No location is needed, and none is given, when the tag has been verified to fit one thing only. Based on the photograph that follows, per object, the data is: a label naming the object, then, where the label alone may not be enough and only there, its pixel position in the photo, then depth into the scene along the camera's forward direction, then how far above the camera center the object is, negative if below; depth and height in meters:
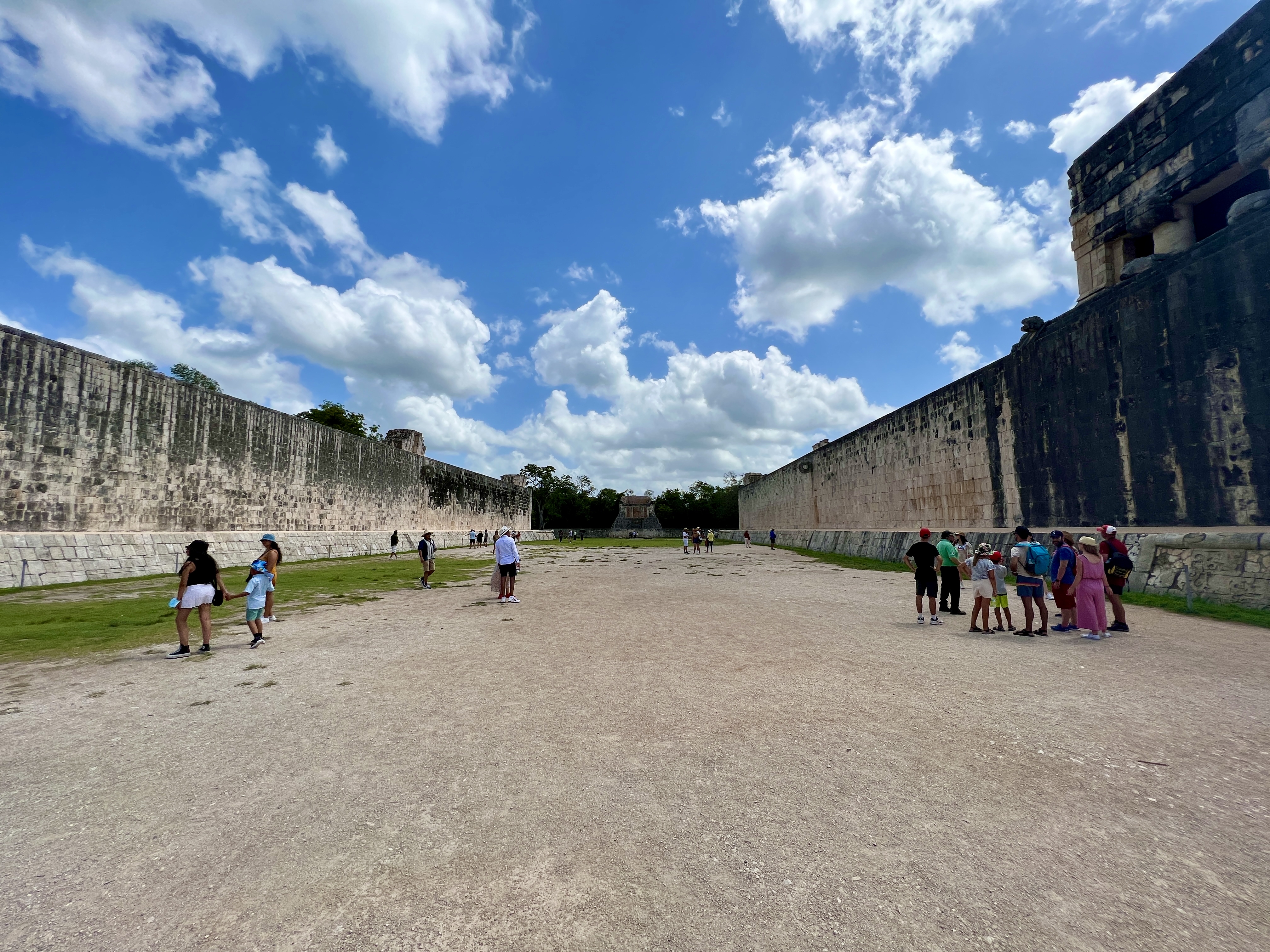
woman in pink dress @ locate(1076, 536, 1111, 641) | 6.27 -0.77
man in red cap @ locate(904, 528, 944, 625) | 7.43 -0.60
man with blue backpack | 6.62 -0.58
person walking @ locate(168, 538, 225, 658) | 5.69 -0.69
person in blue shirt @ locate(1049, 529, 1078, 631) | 6.80 -0.66
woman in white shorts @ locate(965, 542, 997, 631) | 6.78 -0.72
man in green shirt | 8.22 -0.74
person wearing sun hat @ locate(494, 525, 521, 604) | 9.61 -0.68
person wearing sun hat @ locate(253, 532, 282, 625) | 6.70 -0.40
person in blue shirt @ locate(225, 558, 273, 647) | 6.12 -0.81
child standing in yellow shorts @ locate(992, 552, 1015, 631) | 6.89 -0.77
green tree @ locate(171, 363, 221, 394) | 39.69 +10.95
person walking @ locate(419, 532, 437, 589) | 12.02 -0.71
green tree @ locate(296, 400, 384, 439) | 40.50 +8.15
